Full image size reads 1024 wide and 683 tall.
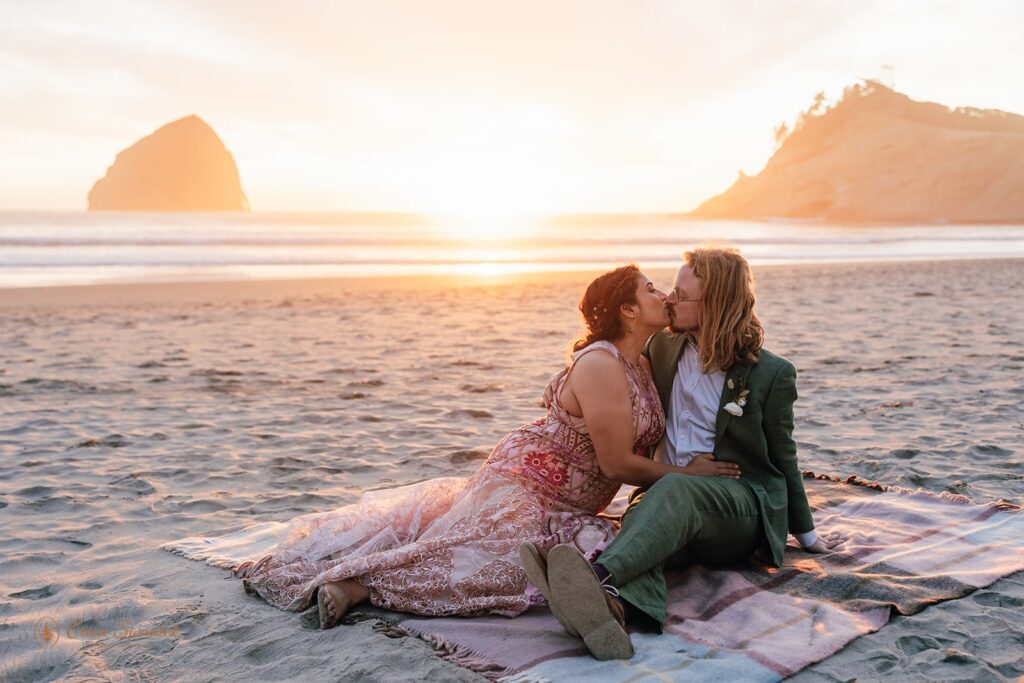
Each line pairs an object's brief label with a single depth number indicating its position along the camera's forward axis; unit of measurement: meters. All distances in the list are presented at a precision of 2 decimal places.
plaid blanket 2.87
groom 3.26
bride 3.39
